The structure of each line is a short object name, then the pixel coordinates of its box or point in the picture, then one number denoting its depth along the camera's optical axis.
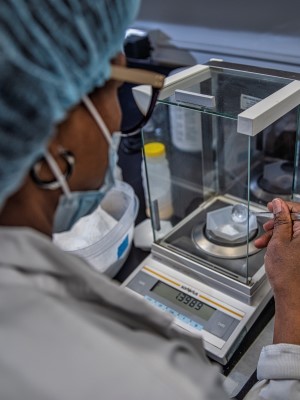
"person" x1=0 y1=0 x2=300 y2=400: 0.39
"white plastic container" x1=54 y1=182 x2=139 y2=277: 0.88
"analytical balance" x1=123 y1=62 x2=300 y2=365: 0.80
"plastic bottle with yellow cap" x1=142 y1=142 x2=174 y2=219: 1.04
